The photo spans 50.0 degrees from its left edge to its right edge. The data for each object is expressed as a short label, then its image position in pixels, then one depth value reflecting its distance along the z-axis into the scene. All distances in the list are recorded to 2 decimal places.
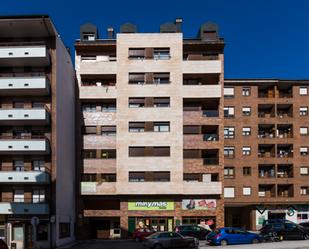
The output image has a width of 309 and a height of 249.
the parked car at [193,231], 29.45
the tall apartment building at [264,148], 42.76
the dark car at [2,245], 20.10
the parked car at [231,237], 25.77
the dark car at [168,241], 24.44
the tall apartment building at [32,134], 27.48
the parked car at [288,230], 27.74
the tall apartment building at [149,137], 33.91
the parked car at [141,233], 30.87
